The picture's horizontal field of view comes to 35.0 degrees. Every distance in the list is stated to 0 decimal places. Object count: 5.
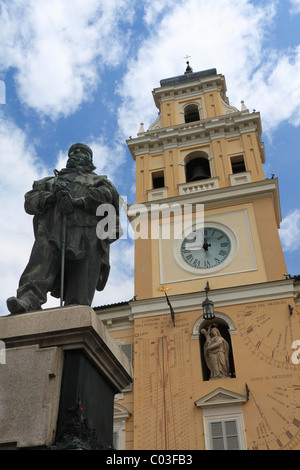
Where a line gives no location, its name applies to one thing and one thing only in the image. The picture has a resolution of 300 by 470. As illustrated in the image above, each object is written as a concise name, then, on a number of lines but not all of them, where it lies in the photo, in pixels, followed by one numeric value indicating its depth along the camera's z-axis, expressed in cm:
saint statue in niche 1323
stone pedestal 311
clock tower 1242
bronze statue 424
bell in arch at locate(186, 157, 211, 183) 1855
